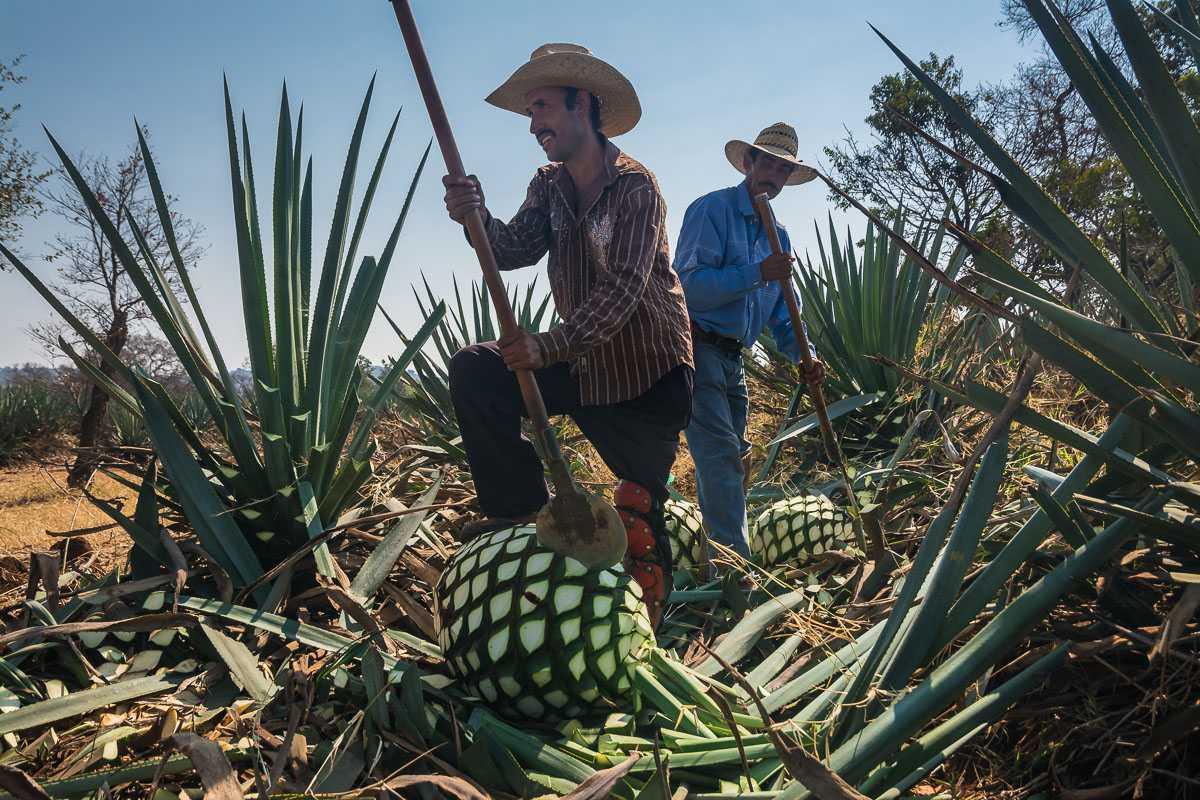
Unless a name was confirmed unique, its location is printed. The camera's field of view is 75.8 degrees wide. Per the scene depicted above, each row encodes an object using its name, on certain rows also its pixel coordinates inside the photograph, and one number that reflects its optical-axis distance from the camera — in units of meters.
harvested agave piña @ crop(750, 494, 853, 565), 2.33
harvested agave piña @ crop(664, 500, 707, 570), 2.38
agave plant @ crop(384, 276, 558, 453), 4.10
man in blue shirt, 2.85
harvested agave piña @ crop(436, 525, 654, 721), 1.31
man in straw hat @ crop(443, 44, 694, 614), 2.08
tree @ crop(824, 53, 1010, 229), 16.92
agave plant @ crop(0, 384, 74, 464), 10.09
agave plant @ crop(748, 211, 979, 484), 3.77
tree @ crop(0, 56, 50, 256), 12.00
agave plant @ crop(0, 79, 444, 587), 1.65
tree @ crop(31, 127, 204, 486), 9.30
